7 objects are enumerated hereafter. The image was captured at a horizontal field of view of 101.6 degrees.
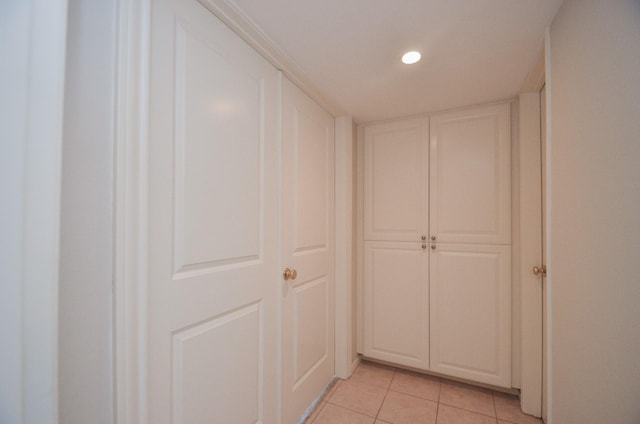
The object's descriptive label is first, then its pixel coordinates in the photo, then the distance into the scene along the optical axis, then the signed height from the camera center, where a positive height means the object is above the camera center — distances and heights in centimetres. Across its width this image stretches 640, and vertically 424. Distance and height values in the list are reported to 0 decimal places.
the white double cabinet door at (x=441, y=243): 184 -23
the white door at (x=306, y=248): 147 -23
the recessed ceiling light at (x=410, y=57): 134 +82
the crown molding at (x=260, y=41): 102 +81
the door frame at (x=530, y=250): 165 -23
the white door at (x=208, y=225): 83 -5
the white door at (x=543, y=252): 161 -24
